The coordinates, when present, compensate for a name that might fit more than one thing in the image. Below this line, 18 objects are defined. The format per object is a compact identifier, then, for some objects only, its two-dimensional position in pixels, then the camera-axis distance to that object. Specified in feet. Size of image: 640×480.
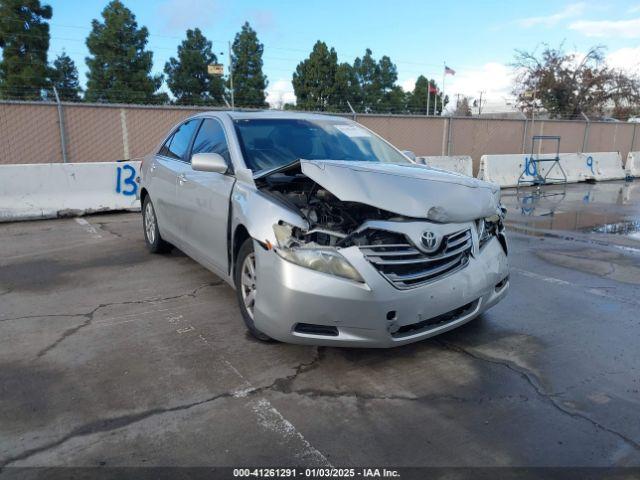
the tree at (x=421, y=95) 188.34
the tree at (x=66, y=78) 94.73
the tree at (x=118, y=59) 99.30
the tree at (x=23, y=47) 85.35
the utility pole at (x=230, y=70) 123.15
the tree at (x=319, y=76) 134.00
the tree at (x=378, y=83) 154.65
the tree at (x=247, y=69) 127.75
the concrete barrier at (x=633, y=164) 63.10
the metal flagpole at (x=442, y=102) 200.34
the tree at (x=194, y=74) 120.26
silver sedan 10.83
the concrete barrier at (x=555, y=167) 49.03
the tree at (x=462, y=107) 221.52
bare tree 119.03
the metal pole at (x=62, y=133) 38.32
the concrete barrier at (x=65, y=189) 29.58
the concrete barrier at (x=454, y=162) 45.32
